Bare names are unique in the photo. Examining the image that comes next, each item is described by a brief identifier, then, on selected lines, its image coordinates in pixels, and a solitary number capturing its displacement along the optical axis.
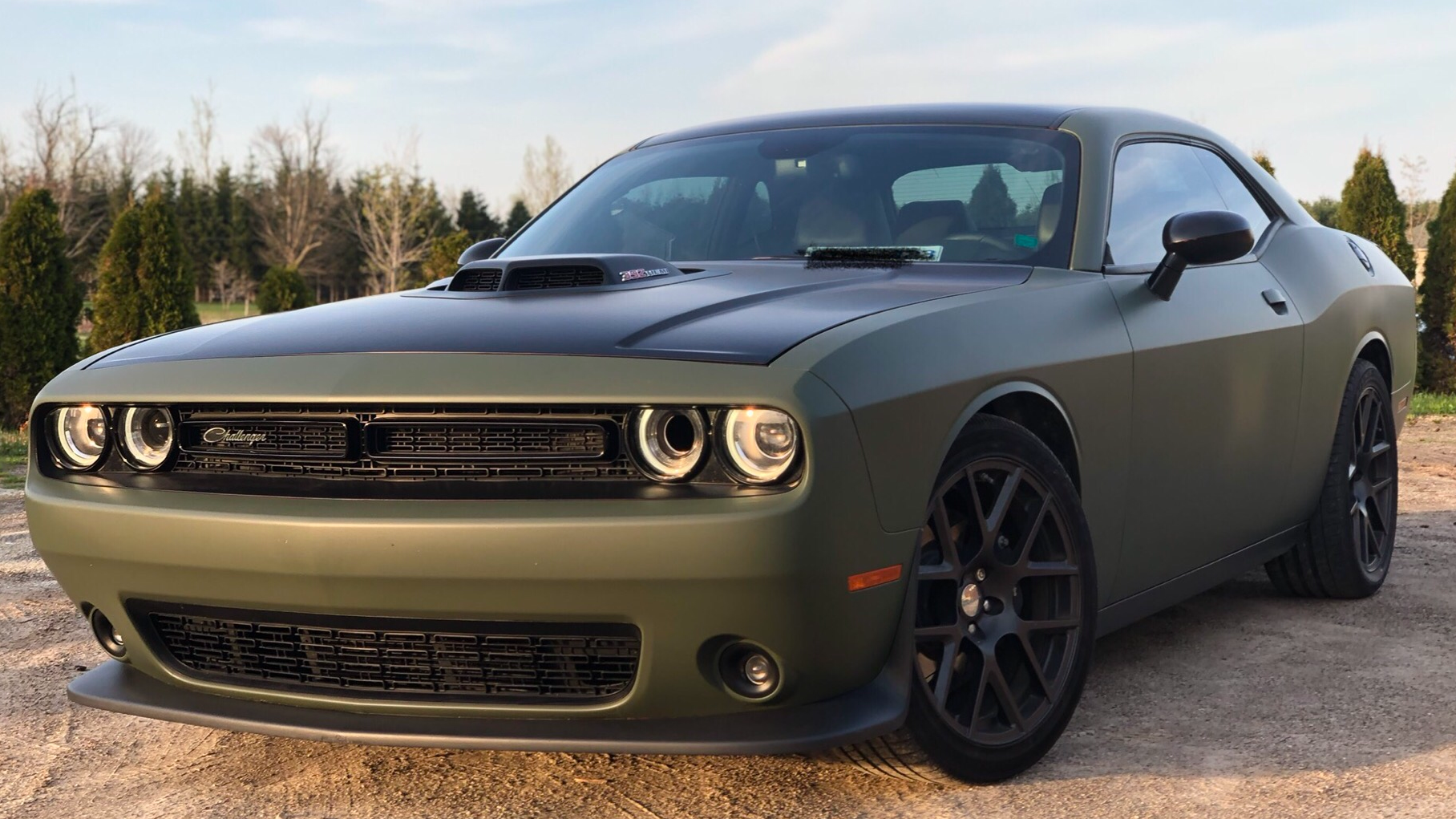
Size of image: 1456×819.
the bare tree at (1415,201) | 24.81
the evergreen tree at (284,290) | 24.75
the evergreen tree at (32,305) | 15.38
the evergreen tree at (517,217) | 54.81
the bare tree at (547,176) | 61.28
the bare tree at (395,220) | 52.03
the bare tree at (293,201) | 61.84
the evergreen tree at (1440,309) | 15.59
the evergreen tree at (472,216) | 60.09
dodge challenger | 2.54
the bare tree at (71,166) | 54.03
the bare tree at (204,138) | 65.94
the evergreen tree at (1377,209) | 16.28
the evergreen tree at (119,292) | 16.09
